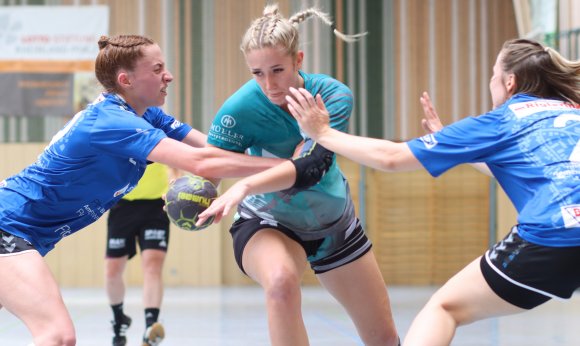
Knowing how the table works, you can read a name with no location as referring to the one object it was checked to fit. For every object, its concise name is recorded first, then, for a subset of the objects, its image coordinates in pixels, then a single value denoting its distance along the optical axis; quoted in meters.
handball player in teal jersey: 6.70
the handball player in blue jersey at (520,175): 5.85
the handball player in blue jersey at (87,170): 6.54
